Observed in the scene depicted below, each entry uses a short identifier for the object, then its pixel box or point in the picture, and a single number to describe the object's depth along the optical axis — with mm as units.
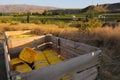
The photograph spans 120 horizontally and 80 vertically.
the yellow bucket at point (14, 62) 2192
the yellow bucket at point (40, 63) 2036
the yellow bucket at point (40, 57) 2084
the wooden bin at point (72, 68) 1120
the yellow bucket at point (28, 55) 1998
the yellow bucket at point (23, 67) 1983
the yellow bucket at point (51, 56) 2249
